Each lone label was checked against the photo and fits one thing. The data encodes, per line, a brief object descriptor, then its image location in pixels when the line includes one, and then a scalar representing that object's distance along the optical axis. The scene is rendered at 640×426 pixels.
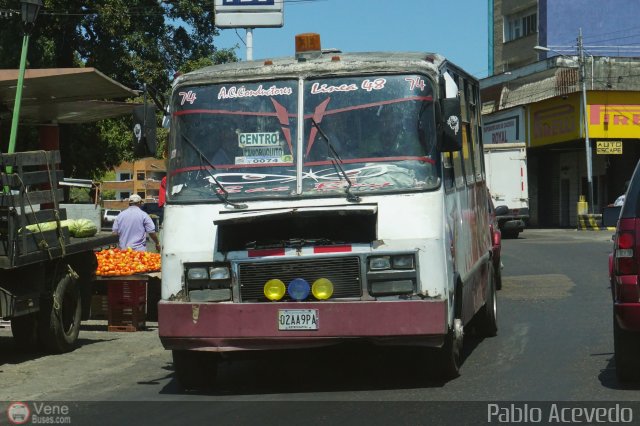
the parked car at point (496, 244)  16.28
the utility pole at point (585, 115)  44.00
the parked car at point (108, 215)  55.69
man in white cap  16.44
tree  31.91
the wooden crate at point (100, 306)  14.38
